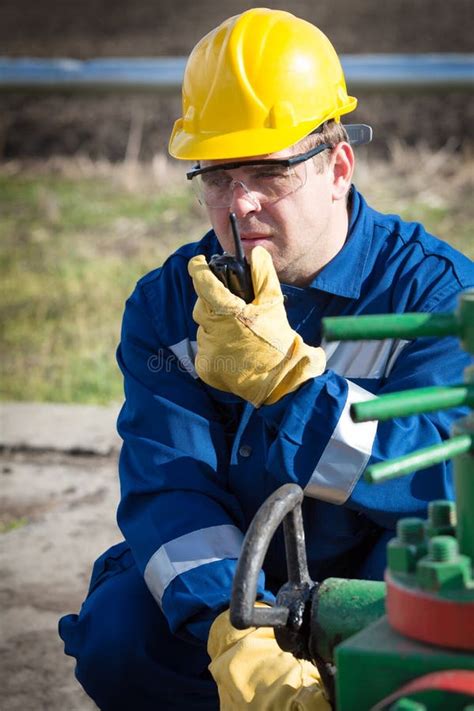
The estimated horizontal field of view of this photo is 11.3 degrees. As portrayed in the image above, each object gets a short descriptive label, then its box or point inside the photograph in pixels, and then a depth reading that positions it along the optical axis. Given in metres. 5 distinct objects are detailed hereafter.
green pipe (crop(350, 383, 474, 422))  2.30
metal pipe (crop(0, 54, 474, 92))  6.44
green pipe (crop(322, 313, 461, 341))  2.33
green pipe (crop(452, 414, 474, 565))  2.31
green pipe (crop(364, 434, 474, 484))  2.28
